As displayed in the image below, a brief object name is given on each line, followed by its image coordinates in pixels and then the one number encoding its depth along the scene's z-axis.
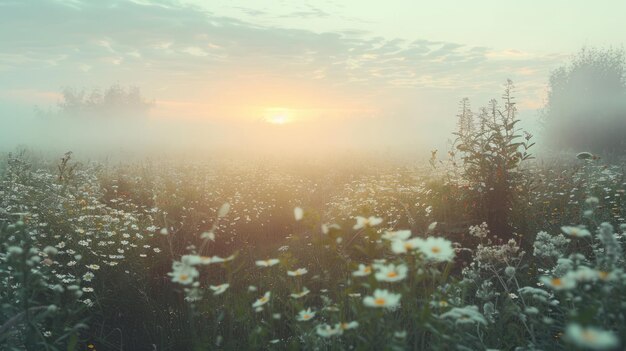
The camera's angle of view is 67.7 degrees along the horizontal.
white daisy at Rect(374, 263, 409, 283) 2.04
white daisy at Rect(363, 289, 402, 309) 1.92
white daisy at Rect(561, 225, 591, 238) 2.17
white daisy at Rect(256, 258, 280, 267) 2.47
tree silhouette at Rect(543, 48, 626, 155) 21.41
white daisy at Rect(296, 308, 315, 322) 2.43
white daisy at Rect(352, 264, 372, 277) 2.19
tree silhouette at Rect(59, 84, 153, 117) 51.09
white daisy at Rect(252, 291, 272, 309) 2.42
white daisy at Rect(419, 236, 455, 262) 2.10
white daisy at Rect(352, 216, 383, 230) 2.45
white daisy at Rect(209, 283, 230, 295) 2.30
